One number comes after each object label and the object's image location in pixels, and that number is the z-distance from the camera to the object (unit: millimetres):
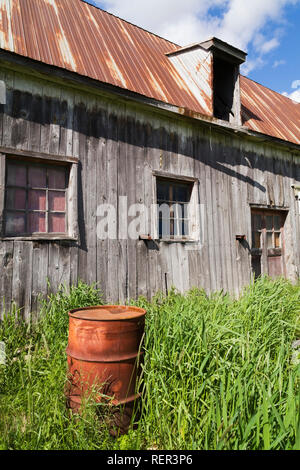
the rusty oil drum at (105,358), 2416
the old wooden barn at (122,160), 4051
